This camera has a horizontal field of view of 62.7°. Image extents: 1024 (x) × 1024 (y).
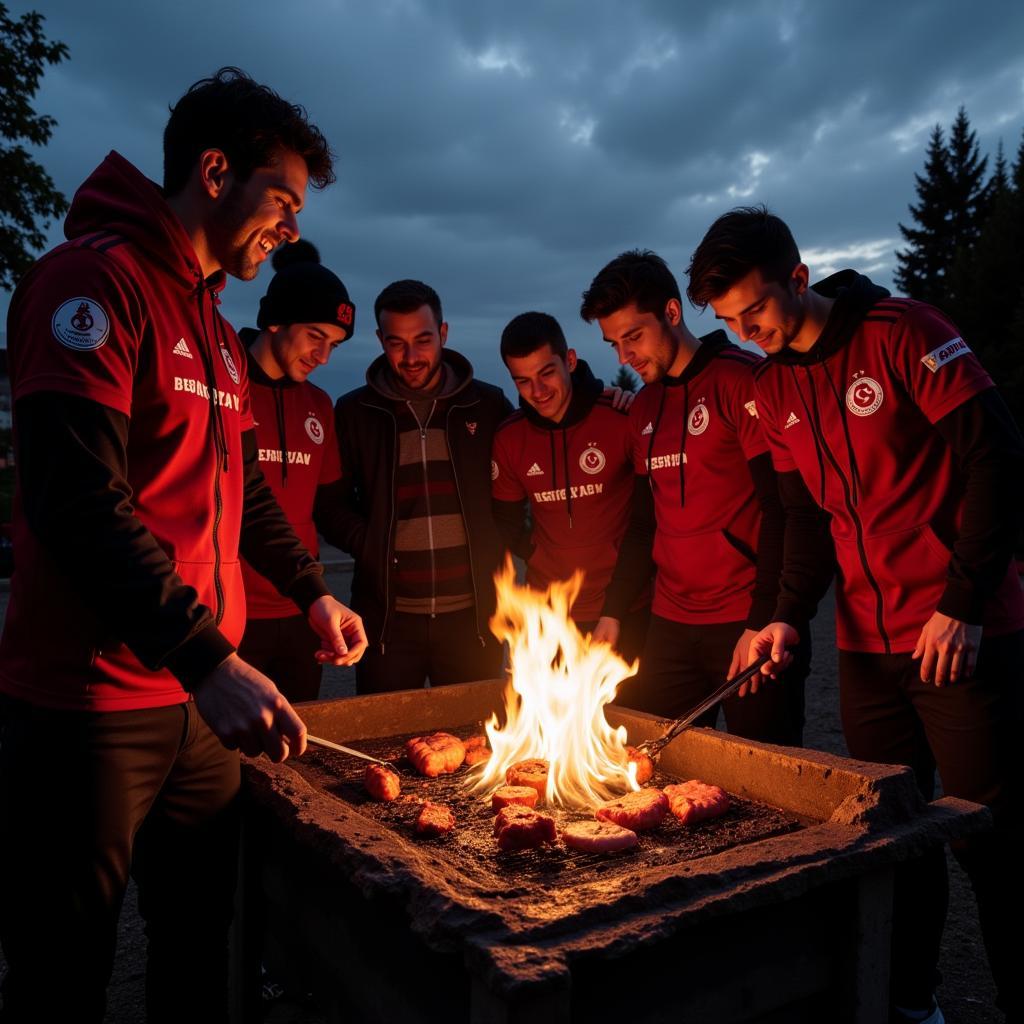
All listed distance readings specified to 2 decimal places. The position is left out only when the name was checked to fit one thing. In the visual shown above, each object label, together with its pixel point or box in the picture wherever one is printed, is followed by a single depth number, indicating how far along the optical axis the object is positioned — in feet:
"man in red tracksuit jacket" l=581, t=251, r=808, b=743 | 11.35
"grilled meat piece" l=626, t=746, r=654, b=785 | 8.63
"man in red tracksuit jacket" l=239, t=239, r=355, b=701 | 12.69
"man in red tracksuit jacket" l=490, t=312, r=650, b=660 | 13.83
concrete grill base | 4.83
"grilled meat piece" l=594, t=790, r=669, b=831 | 7.24
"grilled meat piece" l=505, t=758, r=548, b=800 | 8.28
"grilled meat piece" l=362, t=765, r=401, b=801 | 8.04
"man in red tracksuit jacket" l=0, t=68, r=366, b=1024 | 5.36
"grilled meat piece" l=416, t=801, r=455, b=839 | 7.19
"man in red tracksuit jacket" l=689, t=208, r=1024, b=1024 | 7.75
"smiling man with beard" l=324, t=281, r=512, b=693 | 13.64
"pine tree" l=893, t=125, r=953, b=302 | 115.44
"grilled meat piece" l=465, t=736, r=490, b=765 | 9.45
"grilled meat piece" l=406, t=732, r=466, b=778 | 8.90
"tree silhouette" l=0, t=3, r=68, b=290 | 50.42
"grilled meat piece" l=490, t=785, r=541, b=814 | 7.74
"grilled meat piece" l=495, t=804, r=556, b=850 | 6.85
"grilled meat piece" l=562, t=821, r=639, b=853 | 6.78
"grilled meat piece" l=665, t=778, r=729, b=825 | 7.40
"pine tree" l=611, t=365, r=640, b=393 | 123.35
